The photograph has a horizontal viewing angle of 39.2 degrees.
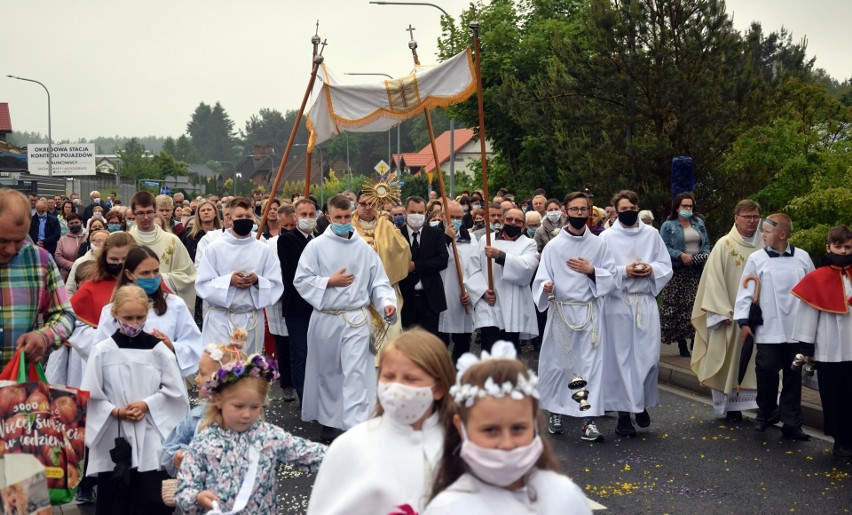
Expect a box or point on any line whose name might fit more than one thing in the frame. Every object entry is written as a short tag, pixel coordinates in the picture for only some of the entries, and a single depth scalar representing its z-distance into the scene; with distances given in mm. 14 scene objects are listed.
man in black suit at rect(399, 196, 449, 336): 12281
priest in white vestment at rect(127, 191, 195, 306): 11727
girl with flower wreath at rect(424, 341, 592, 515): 3227
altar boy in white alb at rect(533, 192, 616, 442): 10336
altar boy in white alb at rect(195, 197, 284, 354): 10391
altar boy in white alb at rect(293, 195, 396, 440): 10195
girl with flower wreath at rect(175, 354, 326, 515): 5020
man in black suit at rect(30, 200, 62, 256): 22688
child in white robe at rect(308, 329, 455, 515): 3957
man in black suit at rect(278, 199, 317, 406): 11539
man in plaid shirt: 5805
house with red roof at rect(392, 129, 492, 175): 90919
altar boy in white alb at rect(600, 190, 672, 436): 10527
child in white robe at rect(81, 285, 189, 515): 6609
